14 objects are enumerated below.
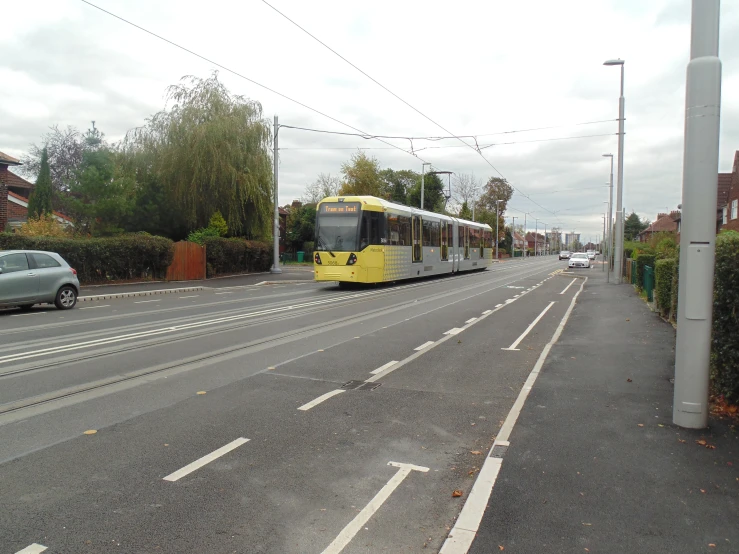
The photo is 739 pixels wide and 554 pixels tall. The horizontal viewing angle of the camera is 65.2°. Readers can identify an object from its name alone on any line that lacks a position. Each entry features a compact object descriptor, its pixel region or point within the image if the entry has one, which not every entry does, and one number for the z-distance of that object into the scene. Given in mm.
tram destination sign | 22453
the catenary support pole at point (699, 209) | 5176
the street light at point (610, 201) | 40462
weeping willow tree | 31531
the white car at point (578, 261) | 50625
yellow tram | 22391
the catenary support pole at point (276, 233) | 32594
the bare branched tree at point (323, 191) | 70544
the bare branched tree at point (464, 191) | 88312
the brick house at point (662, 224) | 88862
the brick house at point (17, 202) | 38022
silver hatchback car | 14055
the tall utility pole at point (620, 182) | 27047
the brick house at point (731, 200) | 36156
